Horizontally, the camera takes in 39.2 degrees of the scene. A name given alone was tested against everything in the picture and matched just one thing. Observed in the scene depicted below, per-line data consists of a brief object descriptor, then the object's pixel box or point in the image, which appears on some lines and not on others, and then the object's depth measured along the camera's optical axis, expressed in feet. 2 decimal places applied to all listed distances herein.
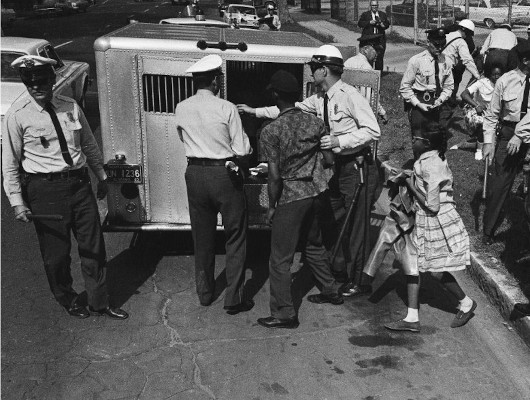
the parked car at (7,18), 123.83
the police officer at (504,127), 22.74
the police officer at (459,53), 34.86
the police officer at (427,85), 30.09
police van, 21.33
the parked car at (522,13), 77.49
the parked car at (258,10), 113.80
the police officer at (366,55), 25.61
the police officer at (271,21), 71.67
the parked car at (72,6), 167.02
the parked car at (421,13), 77.97
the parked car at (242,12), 98.75
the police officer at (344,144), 19.88
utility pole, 74.64
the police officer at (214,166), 19.29
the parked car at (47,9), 163.12
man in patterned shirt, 18.48
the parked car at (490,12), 82.94
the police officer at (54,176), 18.21
